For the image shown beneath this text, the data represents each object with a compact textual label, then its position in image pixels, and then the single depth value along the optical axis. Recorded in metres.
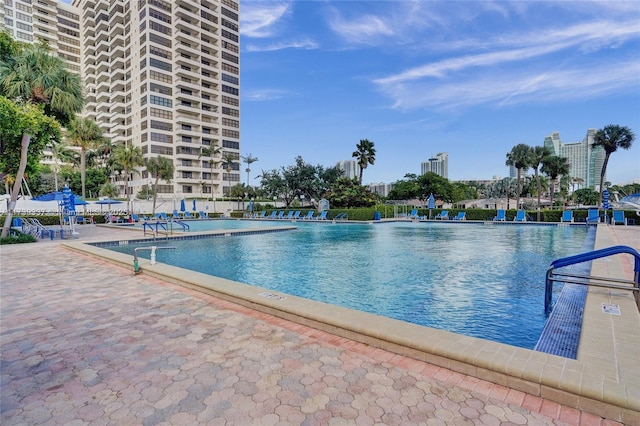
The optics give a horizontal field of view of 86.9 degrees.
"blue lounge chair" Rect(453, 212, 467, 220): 30.43
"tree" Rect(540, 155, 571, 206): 43.47
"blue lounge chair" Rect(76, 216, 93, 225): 28.22
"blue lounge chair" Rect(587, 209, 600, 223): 24.09
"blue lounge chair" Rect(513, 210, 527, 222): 27.35
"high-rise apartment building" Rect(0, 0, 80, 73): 68.31
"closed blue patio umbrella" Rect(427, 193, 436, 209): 33.09
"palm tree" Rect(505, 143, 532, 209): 41.19
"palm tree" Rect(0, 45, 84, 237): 13.18
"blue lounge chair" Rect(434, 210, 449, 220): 31.51
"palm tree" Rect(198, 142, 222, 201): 54.75
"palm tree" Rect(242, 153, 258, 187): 63.09
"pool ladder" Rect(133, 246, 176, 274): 7.62
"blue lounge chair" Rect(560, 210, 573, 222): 25.86
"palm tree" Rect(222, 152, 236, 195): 58.00
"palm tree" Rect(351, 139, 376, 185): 42.50
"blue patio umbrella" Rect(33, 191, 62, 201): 18.11
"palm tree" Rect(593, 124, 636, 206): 34.12
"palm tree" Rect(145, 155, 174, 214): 41.98
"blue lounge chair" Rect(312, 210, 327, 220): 33.13
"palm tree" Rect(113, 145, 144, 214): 39.78
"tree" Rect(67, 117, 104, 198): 34.12
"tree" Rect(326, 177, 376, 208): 37.03
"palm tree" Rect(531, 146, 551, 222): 41.25
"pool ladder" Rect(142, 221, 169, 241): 15.18
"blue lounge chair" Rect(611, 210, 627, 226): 22.55
